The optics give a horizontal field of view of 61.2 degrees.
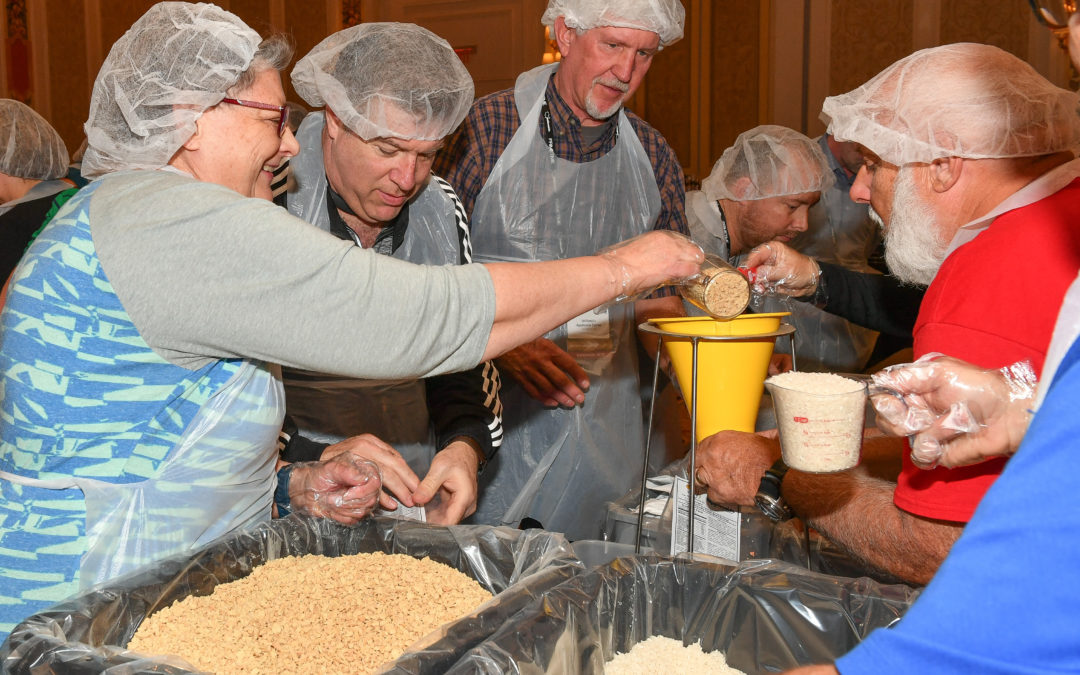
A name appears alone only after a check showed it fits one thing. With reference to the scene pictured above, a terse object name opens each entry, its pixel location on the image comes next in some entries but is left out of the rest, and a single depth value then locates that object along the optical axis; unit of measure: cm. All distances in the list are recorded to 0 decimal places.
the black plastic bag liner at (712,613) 103
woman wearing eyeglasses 101
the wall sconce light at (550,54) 504
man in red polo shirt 110
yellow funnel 149
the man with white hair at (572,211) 219
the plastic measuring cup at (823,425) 110
